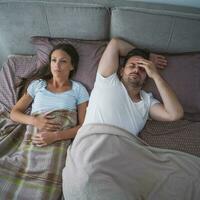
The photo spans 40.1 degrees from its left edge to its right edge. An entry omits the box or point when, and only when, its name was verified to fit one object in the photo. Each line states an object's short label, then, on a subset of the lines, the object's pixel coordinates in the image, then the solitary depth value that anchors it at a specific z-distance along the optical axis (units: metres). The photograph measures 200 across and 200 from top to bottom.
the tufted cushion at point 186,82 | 1.62
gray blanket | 1.21
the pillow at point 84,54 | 1.72
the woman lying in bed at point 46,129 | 1.31
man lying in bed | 1.50
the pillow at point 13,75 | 1.72
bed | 1.27
